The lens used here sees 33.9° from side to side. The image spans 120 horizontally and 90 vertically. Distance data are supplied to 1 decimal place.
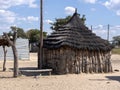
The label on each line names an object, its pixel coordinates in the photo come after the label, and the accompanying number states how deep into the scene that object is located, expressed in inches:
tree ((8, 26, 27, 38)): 1852.7
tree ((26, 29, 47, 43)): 1724.6
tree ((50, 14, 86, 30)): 1418.4
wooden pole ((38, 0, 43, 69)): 545.5
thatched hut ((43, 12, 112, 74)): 497.7
